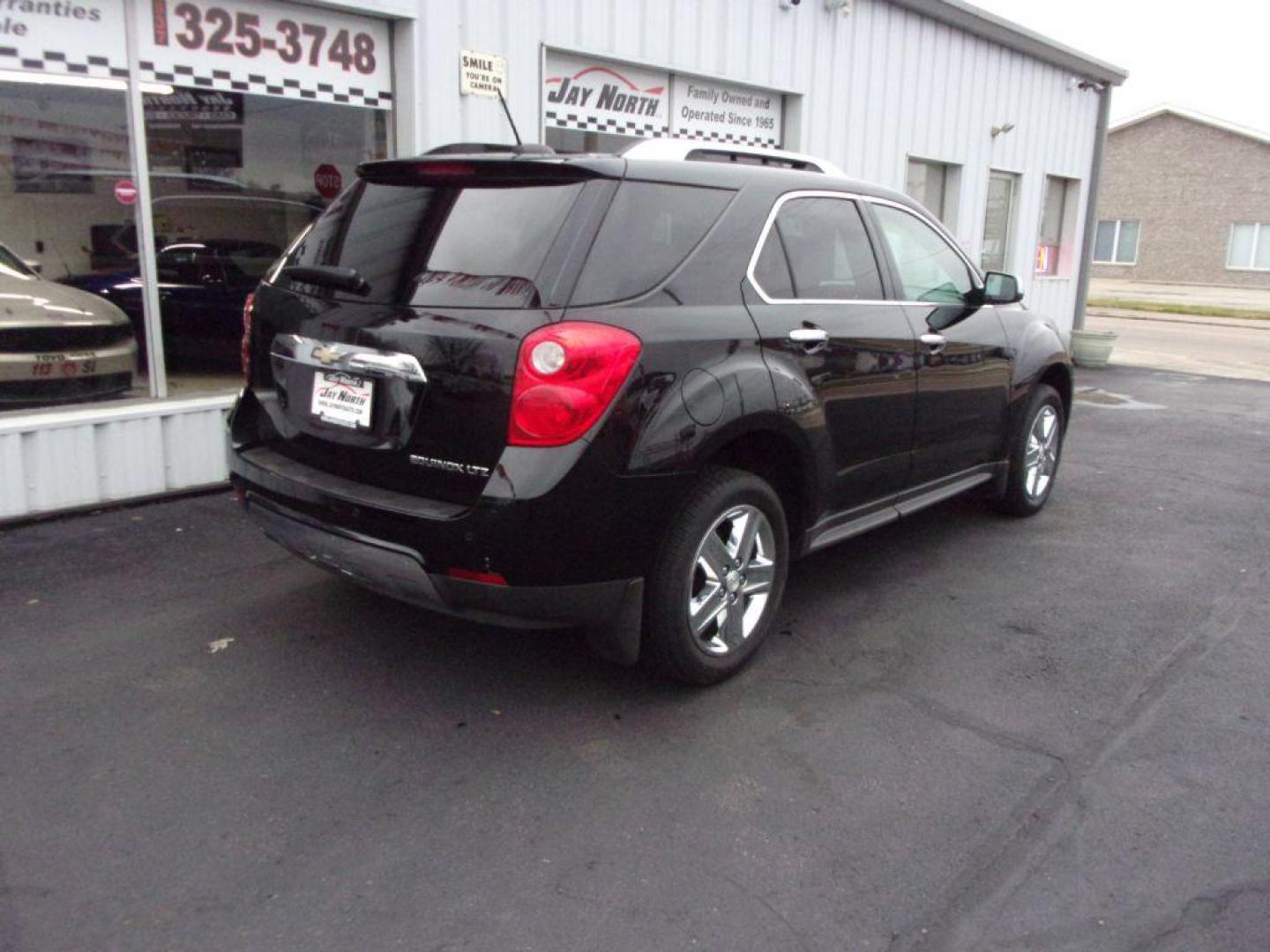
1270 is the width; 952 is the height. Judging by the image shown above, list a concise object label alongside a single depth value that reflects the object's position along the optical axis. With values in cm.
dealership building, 561
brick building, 3922
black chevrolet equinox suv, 314
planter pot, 1423
